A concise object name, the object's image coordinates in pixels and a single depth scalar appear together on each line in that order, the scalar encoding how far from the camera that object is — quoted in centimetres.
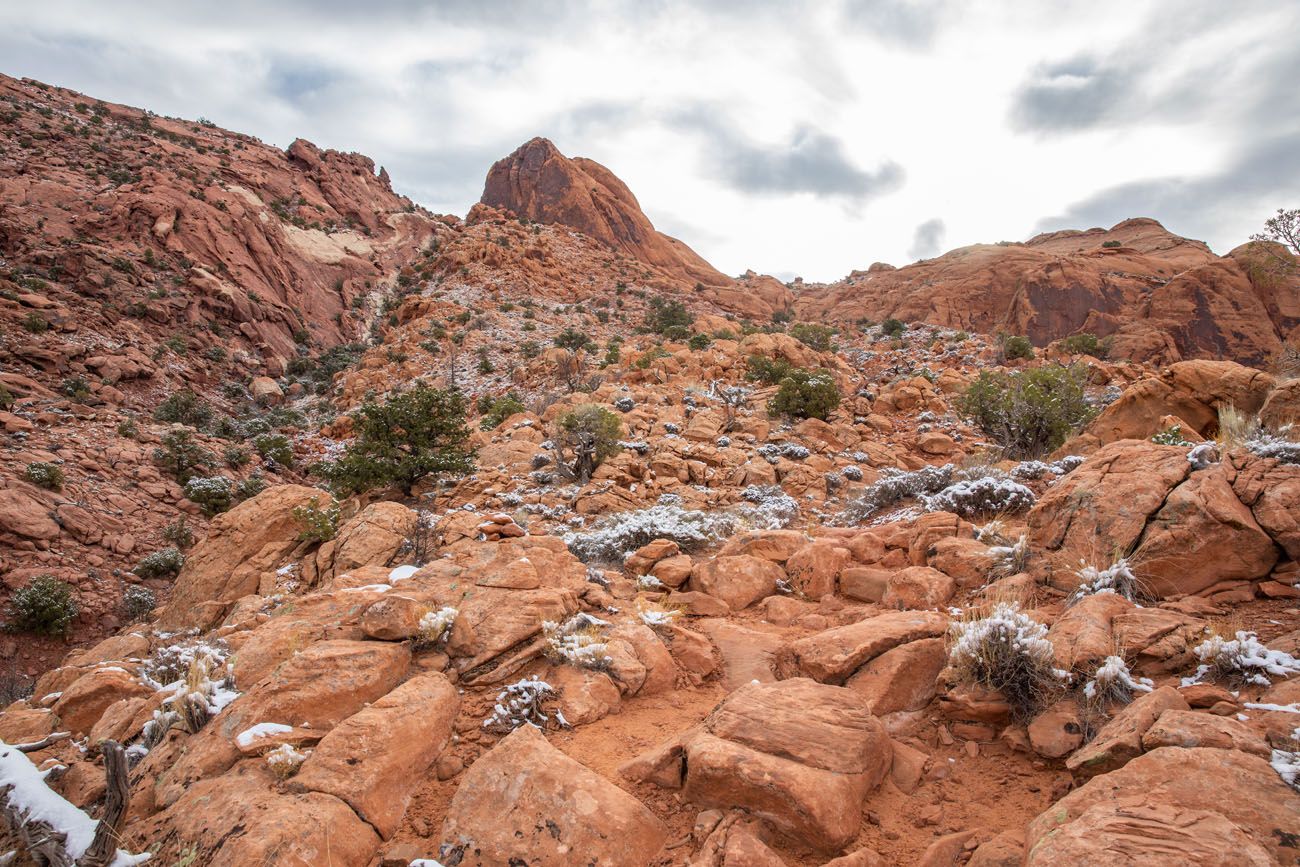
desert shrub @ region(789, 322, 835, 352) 2505
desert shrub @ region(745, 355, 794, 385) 1830
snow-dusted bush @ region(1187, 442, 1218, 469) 470
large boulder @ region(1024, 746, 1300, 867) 184
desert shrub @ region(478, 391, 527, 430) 1683
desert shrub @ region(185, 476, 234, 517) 1291
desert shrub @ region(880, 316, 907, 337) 3356
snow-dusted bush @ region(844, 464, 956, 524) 855
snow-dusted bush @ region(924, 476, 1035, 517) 667
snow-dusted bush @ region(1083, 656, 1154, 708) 300
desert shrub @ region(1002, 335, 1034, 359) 2269
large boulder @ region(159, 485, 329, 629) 744
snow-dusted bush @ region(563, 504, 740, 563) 754
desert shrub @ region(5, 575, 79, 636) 926
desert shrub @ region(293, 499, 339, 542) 797
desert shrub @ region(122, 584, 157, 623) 1005
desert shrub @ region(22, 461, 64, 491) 1139
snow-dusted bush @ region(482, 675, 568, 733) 372
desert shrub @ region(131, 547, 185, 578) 1085
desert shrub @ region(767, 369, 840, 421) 1500
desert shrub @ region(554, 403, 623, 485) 1174
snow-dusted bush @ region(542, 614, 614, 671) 421
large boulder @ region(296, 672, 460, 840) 296
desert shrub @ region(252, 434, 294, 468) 1616
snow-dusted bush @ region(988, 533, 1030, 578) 496
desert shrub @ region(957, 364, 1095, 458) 1082
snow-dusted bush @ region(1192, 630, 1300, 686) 286
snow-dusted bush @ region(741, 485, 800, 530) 899
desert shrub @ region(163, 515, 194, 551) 1173
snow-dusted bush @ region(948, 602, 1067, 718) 323
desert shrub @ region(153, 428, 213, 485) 1377
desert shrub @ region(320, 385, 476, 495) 1091
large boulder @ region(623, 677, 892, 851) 270
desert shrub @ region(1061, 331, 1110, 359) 2442
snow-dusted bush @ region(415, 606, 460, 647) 425
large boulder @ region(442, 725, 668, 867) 267
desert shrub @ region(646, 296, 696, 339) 2866
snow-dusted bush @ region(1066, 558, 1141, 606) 407
